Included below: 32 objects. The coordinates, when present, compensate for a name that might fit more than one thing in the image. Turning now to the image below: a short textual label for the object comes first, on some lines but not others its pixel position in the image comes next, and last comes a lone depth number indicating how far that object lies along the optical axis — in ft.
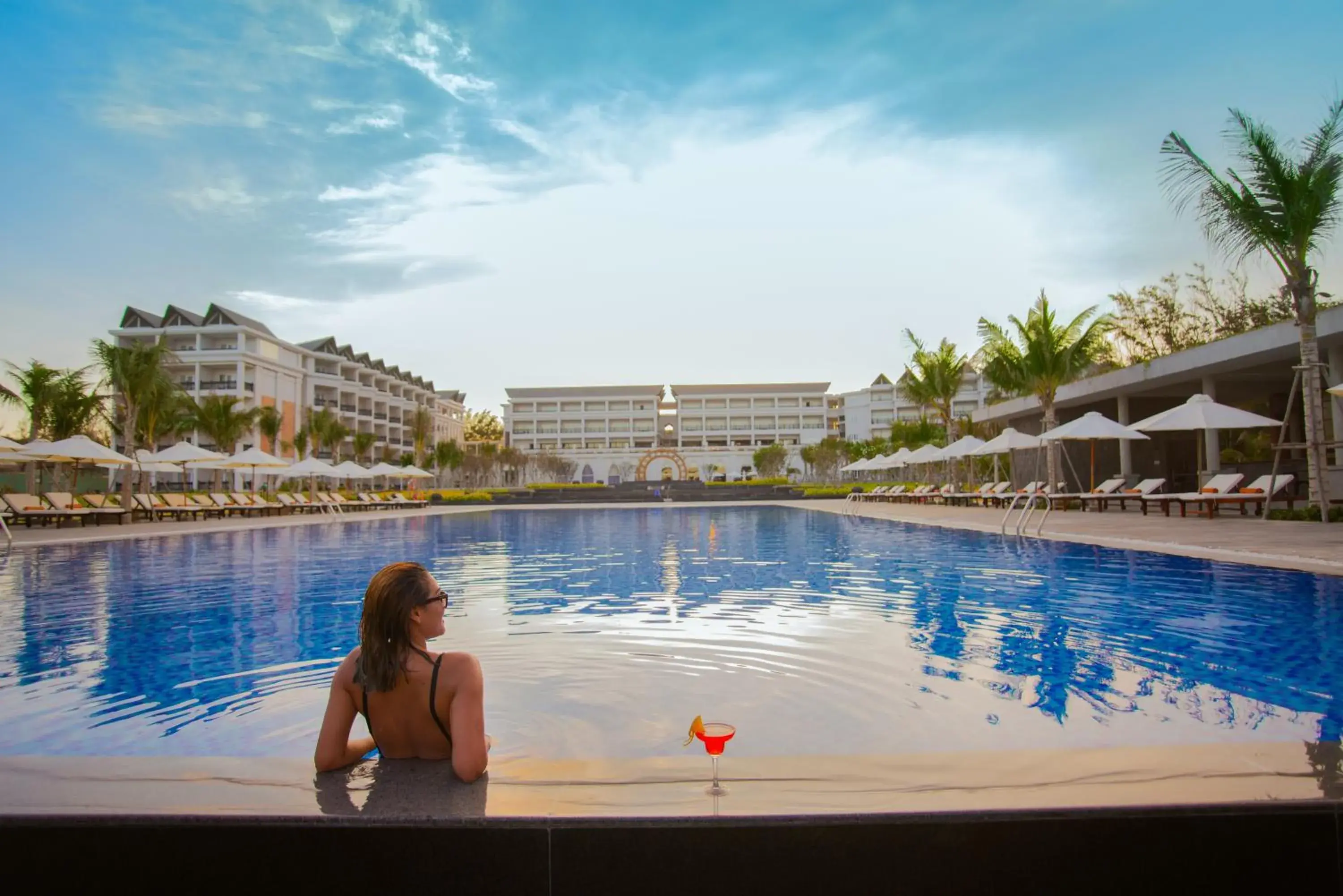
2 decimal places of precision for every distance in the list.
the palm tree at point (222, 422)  129.18
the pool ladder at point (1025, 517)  50.53
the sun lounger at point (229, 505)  90.27
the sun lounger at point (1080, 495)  68.69
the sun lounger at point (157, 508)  79.71
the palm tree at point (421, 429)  190.90
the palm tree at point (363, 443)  178.70
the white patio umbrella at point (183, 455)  82.84
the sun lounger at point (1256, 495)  52.54
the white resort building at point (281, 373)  179.83
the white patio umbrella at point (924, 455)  97.09
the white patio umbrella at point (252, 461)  90.99
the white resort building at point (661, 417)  298.97
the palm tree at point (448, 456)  201.77
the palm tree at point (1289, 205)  45.55
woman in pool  8.38
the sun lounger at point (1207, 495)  56.24
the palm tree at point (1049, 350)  75.31
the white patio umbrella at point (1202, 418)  52.39
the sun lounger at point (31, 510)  67.31
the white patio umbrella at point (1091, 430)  55.62
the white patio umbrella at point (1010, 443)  69.72
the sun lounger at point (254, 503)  94.21
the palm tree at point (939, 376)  105.40
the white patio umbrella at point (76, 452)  67.87
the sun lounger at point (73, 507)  72.49
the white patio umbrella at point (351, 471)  111.34
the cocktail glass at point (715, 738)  8.02
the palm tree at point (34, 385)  93.15
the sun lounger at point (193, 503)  85.66
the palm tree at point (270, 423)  152.25
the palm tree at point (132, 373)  80.02
